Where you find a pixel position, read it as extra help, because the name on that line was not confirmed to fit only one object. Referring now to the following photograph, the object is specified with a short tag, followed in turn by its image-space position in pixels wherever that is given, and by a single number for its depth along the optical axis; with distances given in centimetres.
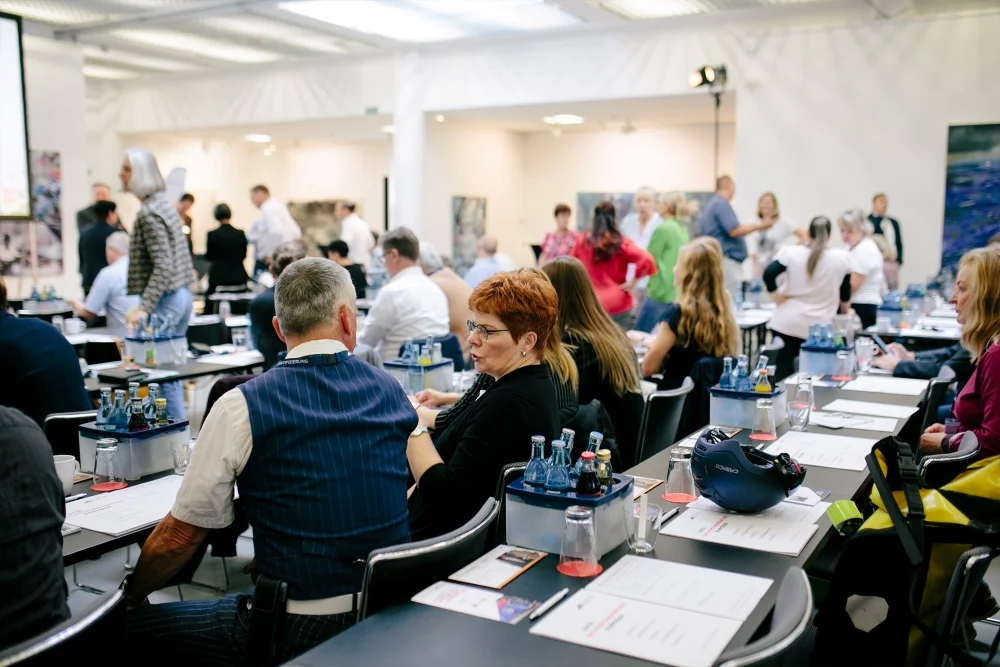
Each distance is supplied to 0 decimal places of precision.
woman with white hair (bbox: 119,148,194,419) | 565
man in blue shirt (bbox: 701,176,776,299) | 934
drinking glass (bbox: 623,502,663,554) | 213
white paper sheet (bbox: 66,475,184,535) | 230
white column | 1252
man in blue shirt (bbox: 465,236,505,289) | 974
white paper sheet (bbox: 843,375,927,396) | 422
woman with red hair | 243
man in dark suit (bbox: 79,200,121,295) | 855
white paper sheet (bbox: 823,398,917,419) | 370
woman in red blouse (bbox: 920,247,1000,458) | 290
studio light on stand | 1020
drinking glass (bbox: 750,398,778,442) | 328
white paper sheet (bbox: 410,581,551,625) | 174
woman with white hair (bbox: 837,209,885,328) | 774
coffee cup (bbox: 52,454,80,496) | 238
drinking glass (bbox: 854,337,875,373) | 496
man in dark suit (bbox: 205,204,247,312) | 1014
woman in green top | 795
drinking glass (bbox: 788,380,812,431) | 347
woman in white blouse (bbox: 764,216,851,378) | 638
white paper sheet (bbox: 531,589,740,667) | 160
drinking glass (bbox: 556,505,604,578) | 197
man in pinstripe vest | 195
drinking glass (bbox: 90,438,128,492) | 265
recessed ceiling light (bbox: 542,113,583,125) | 1320
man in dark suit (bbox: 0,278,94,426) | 329
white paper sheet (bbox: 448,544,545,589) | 192
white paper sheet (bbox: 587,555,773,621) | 180
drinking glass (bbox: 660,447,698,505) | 255
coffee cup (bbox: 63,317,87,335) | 615
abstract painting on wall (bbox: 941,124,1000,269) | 964
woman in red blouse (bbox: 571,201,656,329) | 687
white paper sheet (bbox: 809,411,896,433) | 346
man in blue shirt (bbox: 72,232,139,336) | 645
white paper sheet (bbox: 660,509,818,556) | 215
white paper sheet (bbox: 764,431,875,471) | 293
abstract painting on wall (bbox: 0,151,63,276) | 1051
